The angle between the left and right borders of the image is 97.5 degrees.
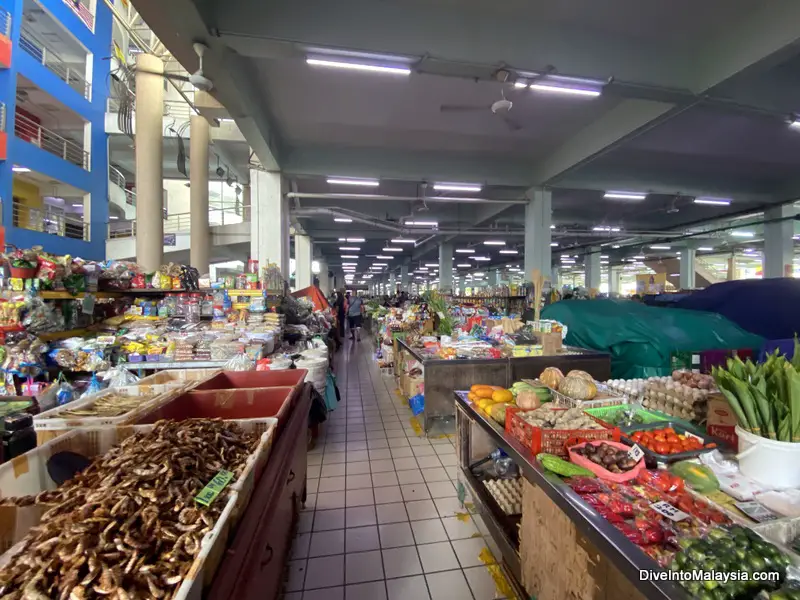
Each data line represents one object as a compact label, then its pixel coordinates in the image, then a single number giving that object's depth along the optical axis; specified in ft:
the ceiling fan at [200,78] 12.02
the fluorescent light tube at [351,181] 25.67
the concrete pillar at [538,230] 29.32
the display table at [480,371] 13.75
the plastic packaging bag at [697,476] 4.74
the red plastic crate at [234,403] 7.61
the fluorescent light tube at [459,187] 27.68
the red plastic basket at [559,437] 6.00
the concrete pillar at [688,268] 57.41
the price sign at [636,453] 5.33
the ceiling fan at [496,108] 15.37
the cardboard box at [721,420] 6.33
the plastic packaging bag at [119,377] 10.22
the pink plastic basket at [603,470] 5.11
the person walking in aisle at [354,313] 42.86
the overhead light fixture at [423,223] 38.78
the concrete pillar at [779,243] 33.76
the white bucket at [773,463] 4.52
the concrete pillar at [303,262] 47.26
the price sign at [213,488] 3.95
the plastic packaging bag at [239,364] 11.61
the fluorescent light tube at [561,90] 14.74
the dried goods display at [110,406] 6.68
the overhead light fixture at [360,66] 13.09
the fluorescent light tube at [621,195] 29.58
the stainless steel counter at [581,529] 3.52
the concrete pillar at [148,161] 28.91
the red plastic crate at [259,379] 9.65
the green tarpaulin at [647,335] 15.72
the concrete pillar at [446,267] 55.16
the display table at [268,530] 3.55
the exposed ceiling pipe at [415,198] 27.91
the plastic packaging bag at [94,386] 9.97
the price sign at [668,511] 4.18
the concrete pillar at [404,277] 91.35
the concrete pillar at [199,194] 31.68
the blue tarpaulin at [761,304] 16.39
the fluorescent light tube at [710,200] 31.55
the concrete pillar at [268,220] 24.44
